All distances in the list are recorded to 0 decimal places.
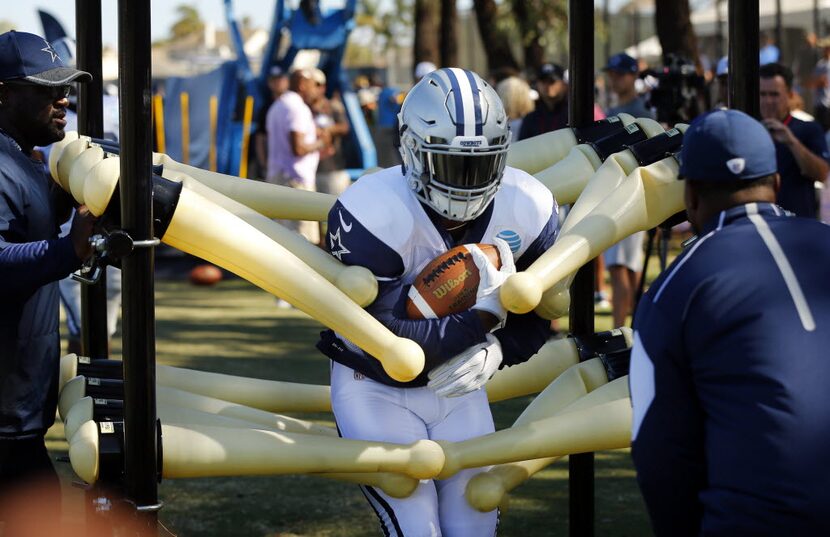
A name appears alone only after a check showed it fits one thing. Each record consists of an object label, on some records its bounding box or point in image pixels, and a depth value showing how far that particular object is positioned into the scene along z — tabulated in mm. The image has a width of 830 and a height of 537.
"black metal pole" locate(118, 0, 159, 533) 3322
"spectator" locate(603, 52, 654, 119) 9156
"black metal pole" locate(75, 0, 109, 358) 4383
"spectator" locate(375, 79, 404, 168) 16109
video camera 8469
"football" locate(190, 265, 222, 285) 12719
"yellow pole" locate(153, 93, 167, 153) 14695
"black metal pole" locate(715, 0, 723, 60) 18897
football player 3641
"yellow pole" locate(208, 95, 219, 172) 15344
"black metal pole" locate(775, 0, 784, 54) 18105
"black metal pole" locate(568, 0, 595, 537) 4414
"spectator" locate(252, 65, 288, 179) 13656
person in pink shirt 11109
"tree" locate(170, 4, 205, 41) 87438
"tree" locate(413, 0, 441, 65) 22766
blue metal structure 14805
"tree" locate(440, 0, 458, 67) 21266
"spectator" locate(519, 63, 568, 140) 8672
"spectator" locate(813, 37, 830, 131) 13656
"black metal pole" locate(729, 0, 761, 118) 4152
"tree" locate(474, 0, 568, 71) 20719
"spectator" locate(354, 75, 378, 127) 18812
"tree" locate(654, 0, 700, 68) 15148
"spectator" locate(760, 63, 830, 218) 6598
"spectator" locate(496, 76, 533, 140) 9406
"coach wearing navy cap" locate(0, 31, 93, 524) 3779
